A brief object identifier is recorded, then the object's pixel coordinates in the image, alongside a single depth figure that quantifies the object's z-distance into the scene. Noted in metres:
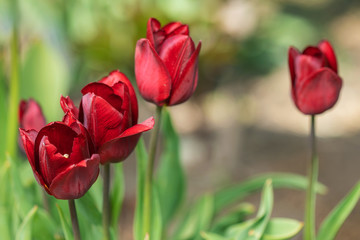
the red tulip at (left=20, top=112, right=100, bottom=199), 1.01
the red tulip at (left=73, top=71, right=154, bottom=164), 1.03
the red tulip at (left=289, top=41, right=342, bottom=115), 1.10
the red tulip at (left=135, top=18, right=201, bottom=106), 1.06
